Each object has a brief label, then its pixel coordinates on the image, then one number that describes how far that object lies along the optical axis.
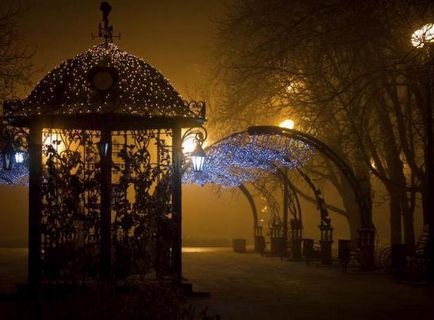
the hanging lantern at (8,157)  18.05
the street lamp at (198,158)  19.81
